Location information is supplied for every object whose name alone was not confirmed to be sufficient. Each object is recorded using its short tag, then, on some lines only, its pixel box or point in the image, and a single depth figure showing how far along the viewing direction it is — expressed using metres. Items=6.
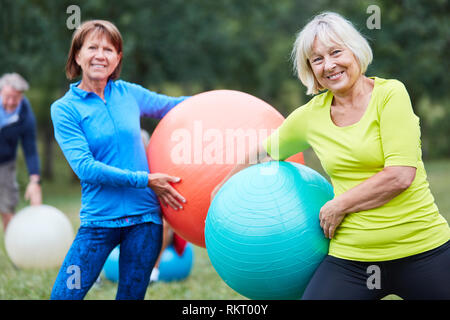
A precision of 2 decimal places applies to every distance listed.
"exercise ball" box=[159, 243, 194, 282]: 6.13
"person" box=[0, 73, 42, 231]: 6.71
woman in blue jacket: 3.41
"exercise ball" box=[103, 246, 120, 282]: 6.11
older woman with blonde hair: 2.65
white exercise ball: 6.71
